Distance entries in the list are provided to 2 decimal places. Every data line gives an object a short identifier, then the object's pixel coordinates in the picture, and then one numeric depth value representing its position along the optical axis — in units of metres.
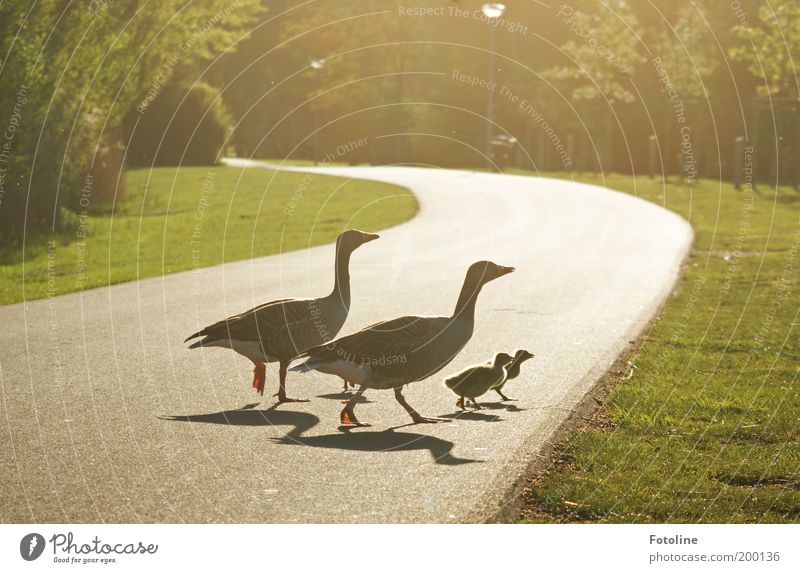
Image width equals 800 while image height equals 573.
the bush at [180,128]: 64.25
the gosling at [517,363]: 12.37
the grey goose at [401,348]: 8.74
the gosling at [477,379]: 10.98
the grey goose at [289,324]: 9.79
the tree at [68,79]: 27.48
